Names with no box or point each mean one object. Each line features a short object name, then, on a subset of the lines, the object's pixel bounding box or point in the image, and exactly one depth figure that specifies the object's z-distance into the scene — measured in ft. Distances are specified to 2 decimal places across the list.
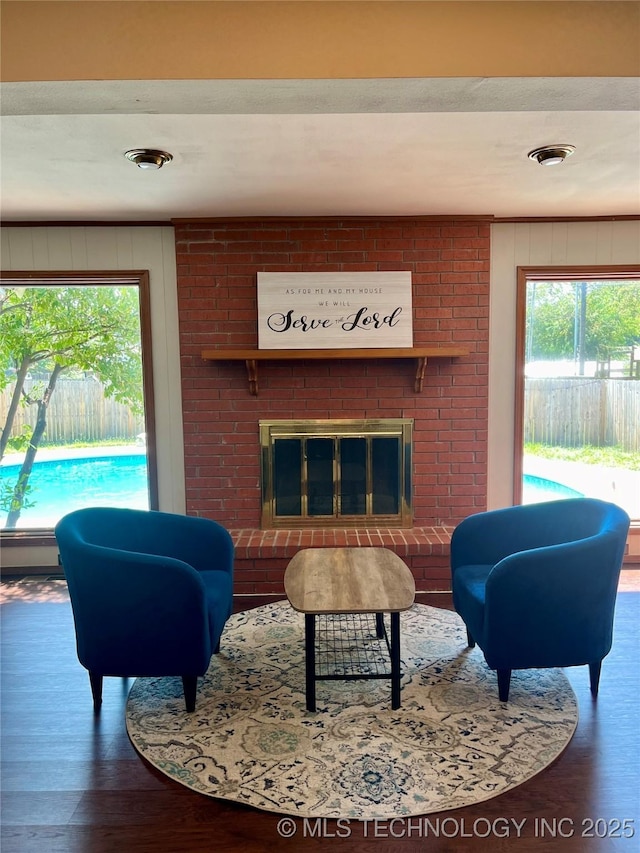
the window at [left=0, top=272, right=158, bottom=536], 13.17
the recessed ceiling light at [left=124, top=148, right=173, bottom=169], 8.46
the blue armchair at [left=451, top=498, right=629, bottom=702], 7.45
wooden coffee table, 7.55
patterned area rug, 6.26
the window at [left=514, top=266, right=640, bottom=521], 13.35
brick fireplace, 12.51
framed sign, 12.40
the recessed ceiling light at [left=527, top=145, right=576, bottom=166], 8.59
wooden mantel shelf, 12.03
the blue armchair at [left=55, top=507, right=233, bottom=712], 7.34
